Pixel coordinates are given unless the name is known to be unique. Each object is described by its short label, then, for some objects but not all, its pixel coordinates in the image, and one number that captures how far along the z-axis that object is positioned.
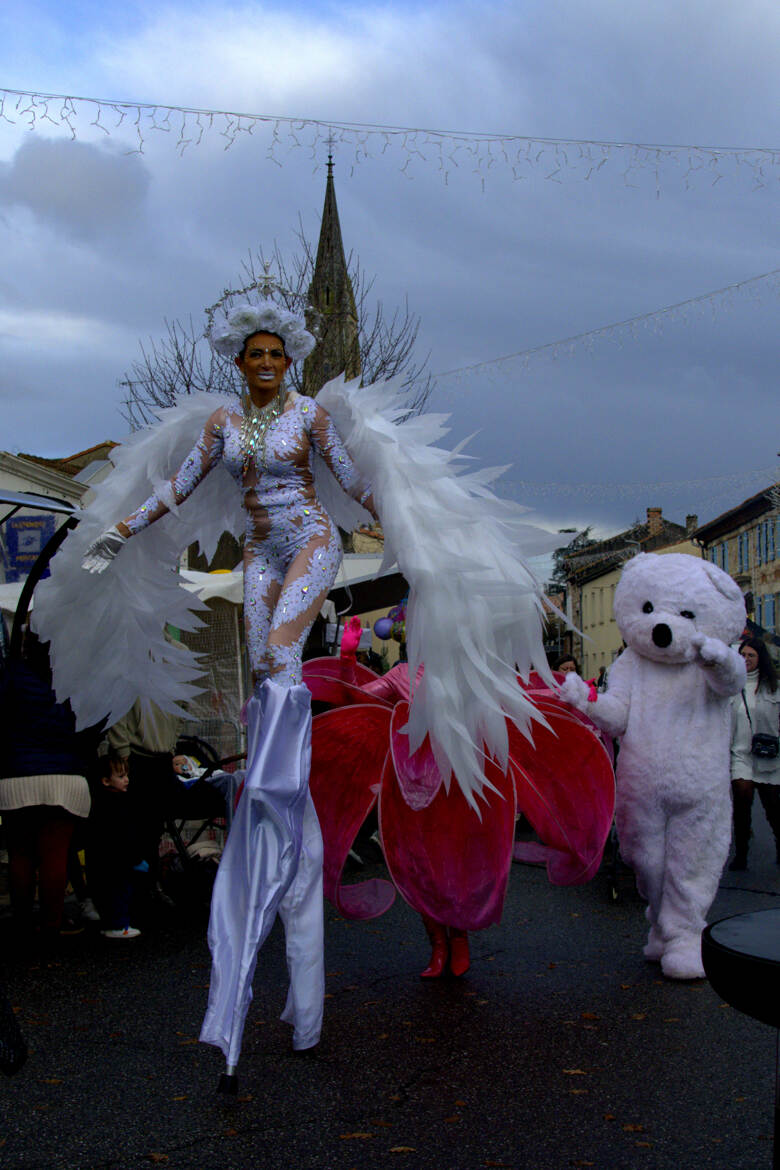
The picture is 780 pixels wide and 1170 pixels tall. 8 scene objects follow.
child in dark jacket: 6.41
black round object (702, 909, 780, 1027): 2.06
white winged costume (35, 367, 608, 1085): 4.05
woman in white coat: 9.16
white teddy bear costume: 5.33
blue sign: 8.50
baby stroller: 6.98
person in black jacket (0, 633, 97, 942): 6.18
